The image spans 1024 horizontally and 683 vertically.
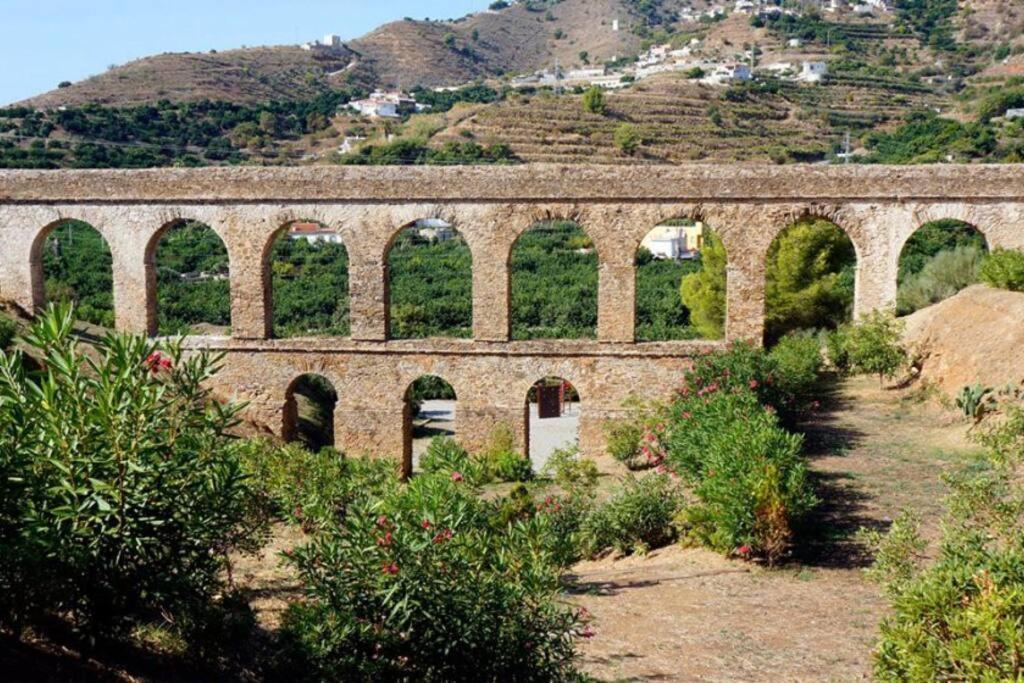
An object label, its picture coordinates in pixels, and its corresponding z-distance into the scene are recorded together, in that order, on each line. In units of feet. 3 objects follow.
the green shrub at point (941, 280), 65.45
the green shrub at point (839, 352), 59.47
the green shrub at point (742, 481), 31.55
